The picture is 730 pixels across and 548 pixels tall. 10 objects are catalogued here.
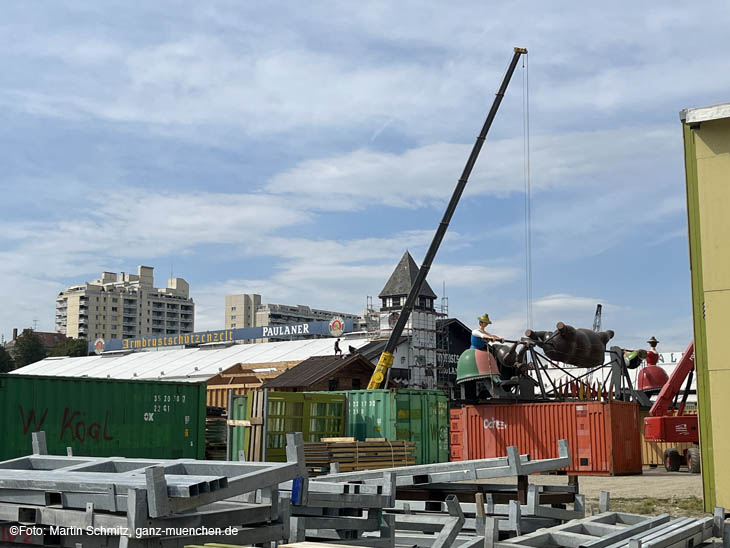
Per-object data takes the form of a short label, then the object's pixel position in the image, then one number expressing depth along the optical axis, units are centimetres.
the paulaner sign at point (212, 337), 11579
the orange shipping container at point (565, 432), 2387
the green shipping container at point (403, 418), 2347
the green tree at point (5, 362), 10231
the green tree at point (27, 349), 11619
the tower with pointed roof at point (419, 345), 7738
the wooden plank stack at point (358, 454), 2025
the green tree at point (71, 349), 11806
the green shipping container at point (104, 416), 1777
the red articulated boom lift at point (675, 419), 2297
